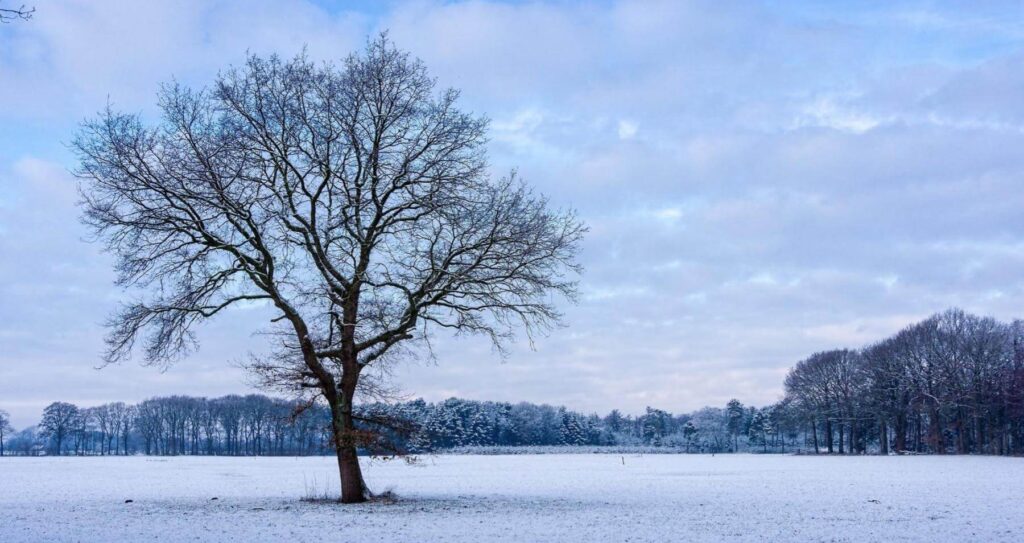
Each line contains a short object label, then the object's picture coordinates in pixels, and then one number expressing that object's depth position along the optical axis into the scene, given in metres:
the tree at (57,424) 168.50
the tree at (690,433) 186.75
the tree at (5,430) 167.12
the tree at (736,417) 187.75
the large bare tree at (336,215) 23.06
